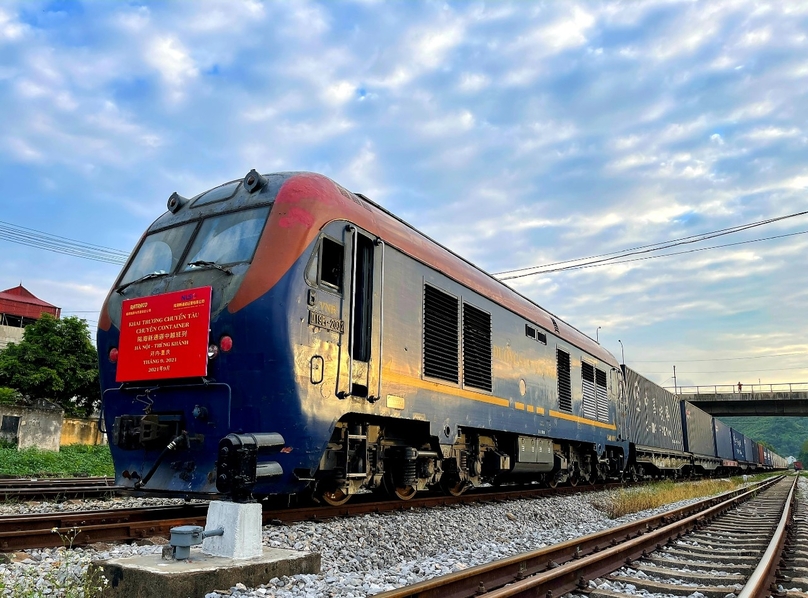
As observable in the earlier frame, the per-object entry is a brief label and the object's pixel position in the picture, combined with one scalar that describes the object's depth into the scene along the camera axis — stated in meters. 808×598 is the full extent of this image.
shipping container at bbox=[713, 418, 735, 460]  33.03
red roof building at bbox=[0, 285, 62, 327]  49.84
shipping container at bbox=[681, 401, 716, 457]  26.59
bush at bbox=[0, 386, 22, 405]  22.73
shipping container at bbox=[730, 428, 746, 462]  38.69
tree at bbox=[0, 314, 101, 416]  26.41
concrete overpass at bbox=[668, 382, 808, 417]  50.19
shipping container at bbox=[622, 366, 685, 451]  18.58
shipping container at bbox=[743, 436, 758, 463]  44.48
